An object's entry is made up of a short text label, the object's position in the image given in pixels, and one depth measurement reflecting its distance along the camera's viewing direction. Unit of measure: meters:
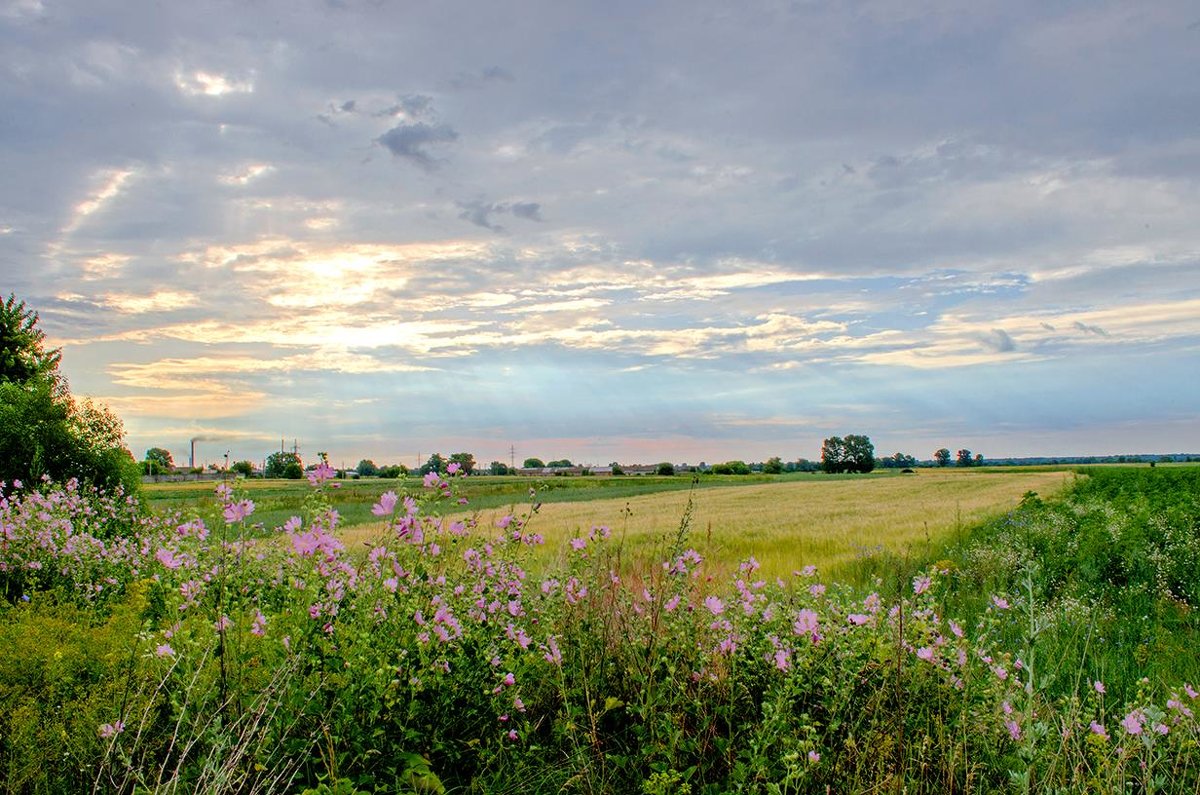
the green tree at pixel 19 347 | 16.42
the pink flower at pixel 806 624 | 3.93
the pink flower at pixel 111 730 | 3.29
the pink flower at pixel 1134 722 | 3.46
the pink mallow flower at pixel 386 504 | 3.85
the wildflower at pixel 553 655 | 3.90
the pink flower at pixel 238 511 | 3.64
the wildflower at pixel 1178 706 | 3.82
